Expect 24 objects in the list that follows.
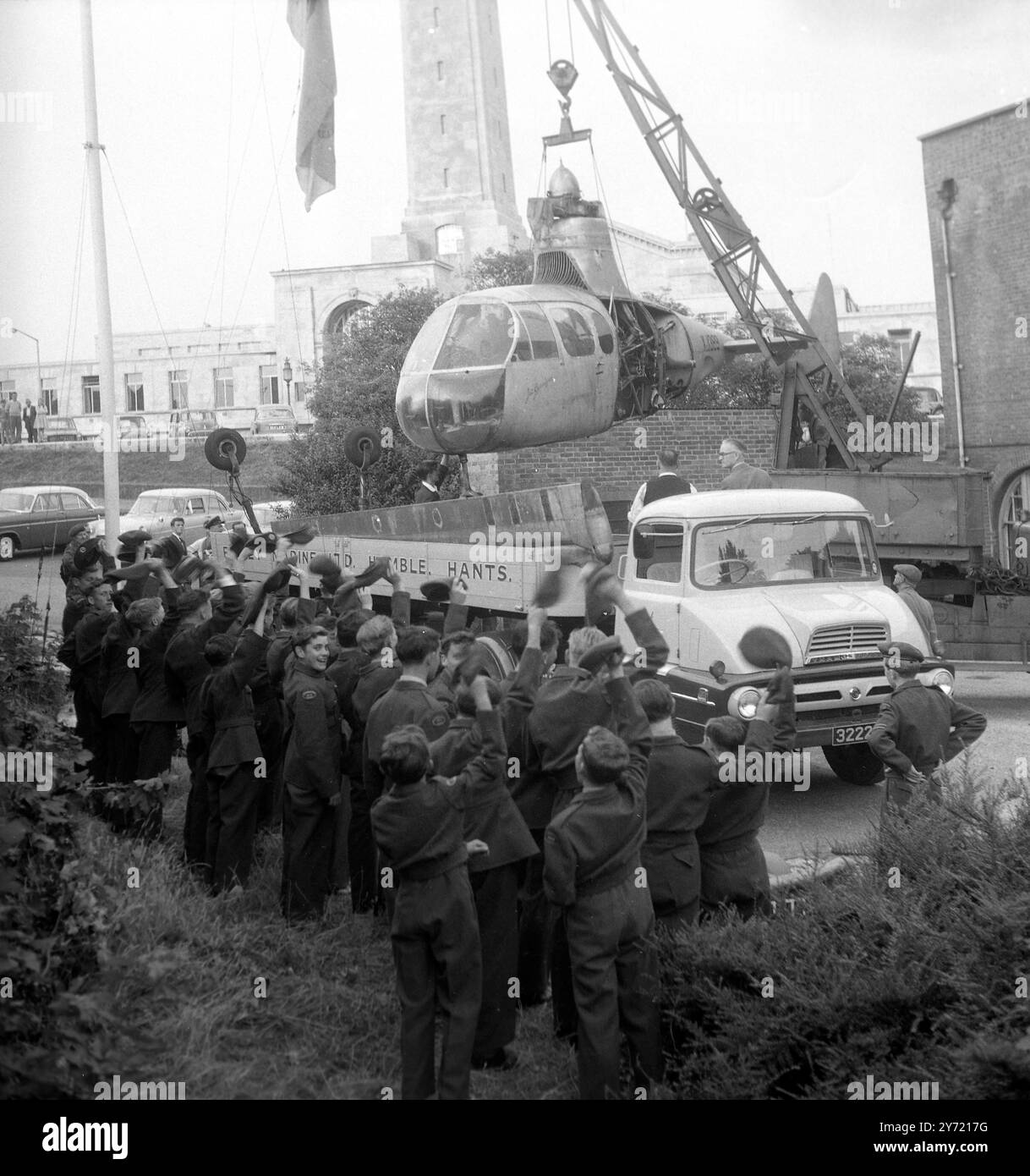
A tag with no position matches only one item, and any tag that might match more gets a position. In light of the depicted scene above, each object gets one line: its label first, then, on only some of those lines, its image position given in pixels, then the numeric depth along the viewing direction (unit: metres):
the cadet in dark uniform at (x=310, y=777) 7.29
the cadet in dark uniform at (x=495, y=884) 5.86
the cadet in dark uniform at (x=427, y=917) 5.36
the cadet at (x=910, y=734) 7.48
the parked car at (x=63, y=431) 49.91
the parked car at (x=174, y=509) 27.62
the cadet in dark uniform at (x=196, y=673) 8.14
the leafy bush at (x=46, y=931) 4.67
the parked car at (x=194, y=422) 51.04
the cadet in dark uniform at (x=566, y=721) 6.14
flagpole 16.11
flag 15.23
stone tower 63.41
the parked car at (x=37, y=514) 28.20
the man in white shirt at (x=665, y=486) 12.07
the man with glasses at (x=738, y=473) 11.93
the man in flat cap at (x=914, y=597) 10.96
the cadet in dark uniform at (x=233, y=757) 7.64
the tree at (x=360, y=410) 19.39
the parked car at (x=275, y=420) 48.97
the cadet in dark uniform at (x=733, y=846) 6.24
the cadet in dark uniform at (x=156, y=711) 8.52
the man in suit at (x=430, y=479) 13.38
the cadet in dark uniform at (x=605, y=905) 5.36
